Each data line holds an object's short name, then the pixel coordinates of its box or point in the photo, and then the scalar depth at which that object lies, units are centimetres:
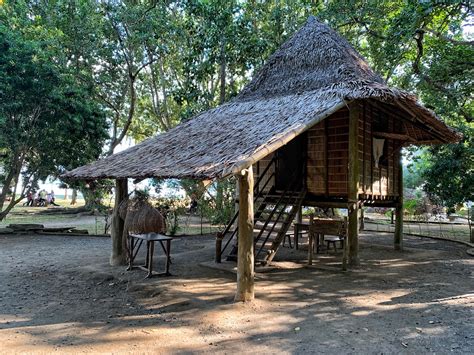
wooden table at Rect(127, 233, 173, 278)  800
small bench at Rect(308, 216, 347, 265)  851
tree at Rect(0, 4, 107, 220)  1312
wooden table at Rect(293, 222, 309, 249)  992
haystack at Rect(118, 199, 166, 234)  814
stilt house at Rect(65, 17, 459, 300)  666
